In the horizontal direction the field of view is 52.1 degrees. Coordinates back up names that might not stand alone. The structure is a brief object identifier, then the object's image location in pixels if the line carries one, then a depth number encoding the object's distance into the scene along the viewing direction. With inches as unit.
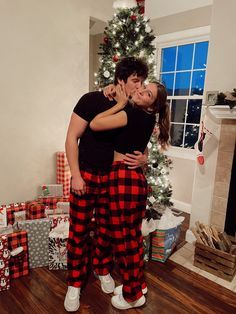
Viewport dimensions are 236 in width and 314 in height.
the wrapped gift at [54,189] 107.1
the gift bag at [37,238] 76.3
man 53.7
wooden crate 78.0
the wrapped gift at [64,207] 90.5
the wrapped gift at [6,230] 78.6
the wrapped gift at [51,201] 94.6
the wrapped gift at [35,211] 84.5
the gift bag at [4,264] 67.9
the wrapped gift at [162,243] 83.6
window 132.3
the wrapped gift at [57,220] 78.2
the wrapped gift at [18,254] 71.6
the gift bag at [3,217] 83.0
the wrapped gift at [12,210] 86.8
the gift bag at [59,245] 75.3
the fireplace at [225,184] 88.1
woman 51.2
